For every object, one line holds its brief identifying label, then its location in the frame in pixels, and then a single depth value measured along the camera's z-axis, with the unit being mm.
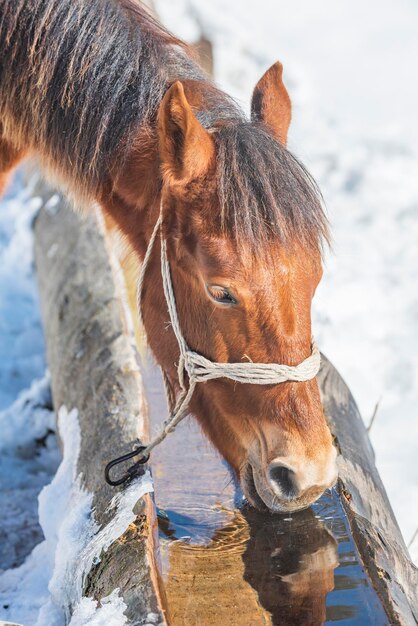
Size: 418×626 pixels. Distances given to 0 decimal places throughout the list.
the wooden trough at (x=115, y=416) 2836
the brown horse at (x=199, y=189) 2844
